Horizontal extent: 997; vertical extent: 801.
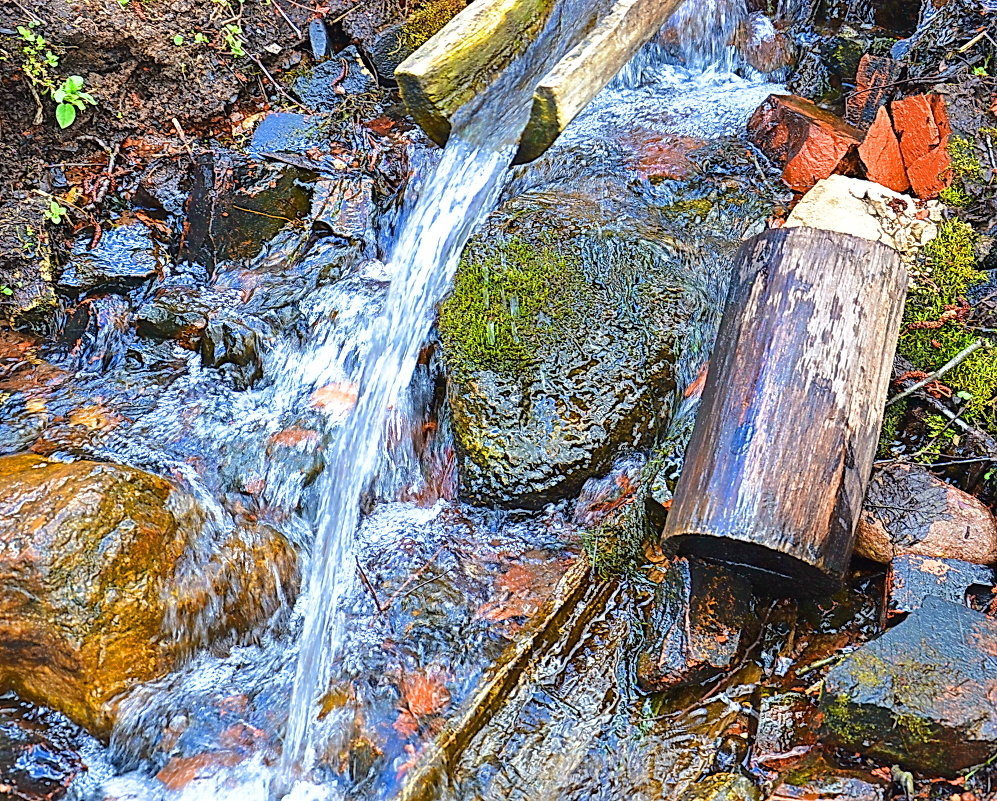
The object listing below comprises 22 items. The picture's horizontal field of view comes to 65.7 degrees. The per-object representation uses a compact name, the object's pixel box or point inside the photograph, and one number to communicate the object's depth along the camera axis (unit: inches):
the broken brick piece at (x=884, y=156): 155.7
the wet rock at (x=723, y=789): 97.5
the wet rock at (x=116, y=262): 183.9
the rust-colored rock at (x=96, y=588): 113.7
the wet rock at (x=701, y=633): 108.6
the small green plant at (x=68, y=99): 180.7
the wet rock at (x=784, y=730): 100.3
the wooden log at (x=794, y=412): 101.4
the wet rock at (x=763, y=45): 210.1
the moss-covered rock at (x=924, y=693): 89.1
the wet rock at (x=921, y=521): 109.0
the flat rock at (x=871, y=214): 141.8
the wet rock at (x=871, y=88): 174.7
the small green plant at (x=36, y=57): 177.8
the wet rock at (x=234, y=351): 175.0
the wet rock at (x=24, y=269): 179.9
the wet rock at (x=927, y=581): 103.5
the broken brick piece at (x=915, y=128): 152.9
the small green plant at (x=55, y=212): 184.1
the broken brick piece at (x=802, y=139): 162.6
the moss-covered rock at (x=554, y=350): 139.3
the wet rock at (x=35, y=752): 108.5
